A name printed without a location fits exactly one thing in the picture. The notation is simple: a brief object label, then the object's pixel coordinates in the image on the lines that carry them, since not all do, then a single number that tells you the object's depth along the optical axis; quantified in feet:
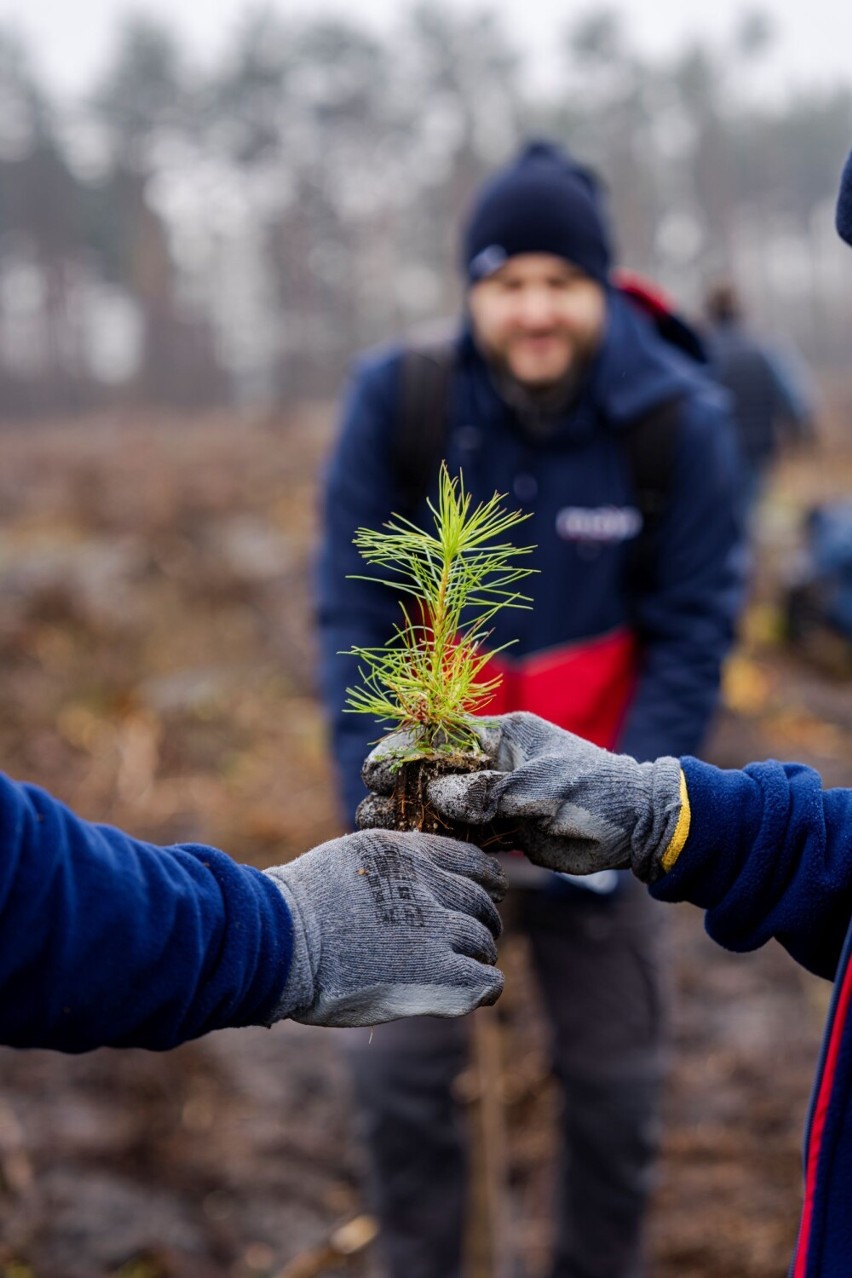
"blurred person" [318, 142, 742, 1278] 7.72
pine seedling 4.30
